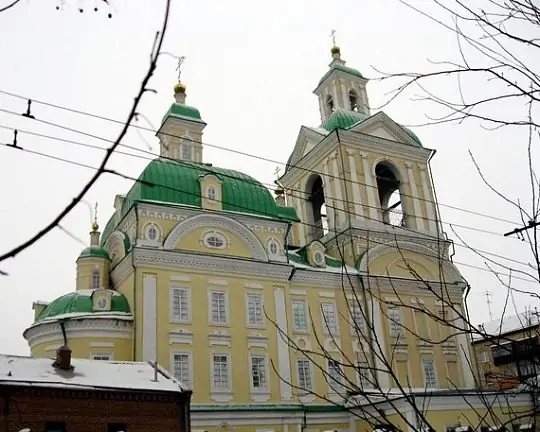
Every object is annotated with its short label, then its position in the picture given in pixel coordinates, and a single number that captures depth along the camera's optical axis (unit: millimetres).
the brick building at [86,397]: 19281
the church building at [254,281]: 27875
